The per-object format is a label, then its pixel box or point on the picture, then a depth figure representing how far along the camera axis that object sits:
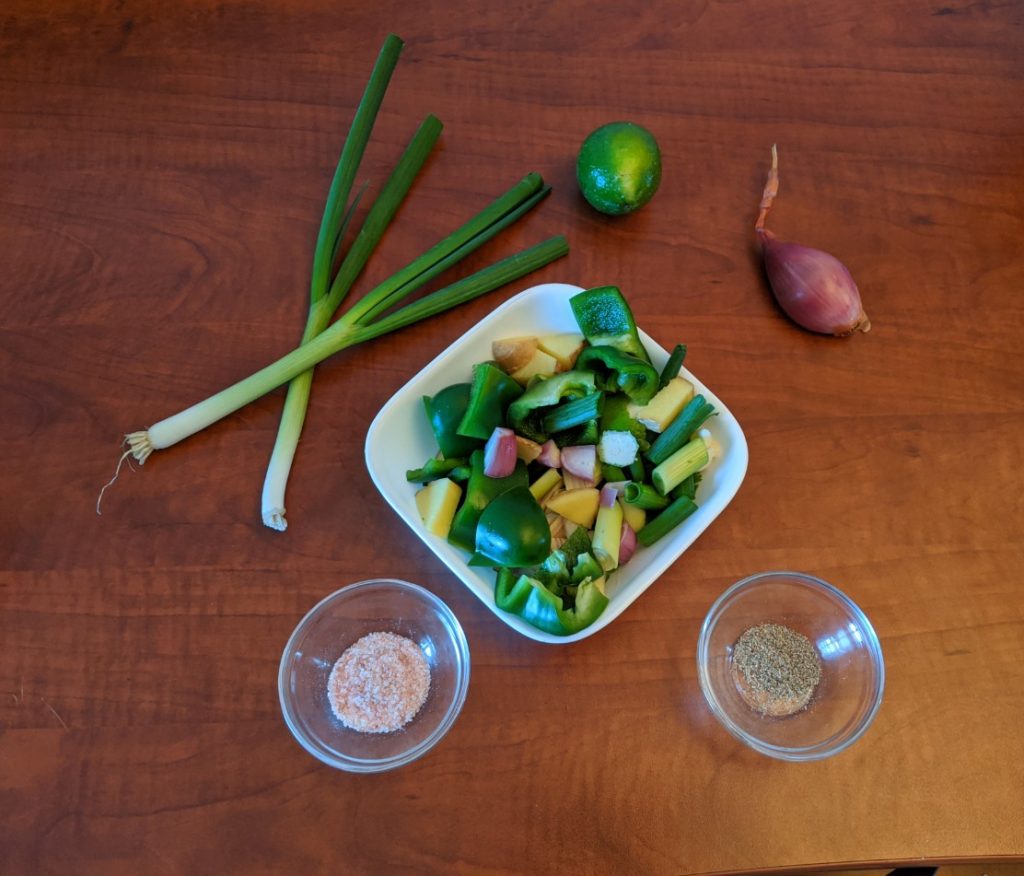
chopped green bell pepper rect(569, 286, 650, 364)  0.43
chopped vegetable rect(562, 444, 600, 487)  0.43
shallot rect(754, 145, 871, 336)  0.48
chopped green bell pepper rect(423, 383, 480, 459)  0.43
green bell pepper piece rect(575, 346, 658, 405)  0.42
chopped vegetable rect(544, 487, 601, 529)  0.43
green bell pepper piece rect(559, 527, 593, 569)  0.43
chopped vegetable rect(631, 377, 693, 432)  0.44
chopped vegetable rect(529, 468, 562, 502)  0.44
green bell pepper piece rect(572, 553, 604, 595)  0.42
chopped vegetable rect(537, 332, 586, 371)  0.45
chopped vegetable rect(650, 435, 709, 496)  0.43
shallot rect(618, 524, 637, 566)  0.43
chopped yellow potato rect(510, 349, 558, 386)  0.45
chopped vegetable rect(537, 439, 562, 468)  0.44
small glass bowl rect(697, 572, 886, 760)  0.43
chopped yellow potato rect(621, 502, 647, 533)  0.44
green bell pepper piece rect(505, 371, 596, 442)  0.43
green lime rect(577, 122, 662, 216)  0.46
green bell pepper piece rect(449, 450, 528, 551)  0.42
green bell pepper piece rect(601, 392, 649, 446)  0.44
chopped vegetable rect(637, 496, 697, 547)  0.43
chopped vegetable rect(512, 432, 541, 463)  0.43
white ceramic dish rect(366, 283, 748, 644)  0.42
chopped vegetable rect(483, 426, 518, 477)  0.42
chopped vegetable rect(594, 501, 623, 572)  0.43
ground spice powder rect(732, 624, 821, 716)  0.44
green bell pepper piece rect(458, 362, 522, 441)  0.43
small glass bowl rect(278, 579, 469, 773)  0.42
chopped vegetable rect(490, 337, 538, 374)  0.44
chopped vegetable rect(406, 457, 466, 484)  0.44
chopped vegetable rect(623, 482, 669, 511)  0.43
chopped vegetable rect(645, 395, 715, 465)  0.43
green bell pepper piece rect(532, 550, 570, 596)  0.42
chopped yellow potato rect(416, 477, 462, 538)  0.43
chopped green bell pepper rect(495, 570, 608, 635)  0.40
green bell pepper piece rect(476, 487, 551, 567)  0.40
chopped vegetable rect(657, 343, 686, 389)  0.43
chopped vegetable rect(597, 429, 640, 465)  0.43
